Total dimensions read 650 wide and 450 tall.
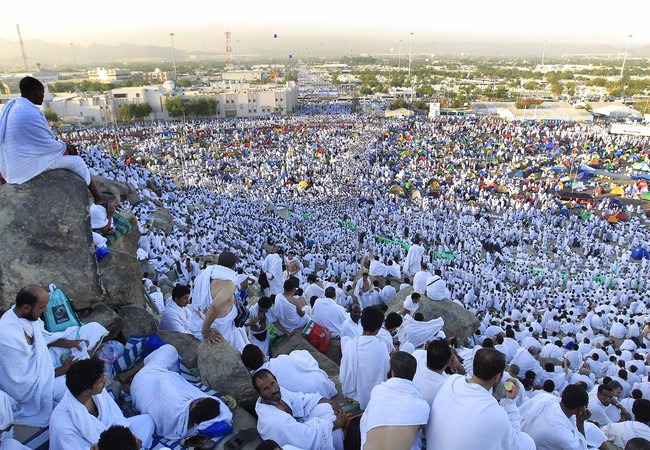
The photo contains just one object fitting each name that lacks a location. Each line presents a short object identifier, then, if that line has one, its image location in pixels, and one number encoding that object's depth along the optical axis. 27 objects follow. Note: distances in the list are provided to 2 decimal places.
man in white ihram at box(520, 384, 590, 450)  2.79
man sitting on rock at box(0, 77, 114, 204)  3.16
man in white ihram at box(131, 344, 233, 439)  2.79
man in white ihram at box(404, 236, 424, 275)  9.03
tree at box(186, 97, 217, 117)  43.88
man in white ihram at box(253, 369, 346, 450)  2.59
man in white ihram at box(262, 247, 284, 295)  6.50
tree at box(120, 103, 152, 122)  41.50
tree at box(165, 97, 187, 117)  43.38
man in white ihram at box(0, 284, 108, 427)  2.57
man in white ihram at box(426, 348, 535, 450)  2.06
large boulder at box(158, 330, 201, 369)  3.65
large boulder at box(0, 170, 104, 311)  3.32
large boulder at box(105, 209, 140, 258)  5.40
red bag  4.57
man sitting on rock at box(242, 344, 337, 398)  3.13
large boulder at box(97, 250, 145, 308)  4.06
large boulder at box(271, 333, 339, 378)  4.15
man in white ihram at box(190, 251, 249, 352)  3.35
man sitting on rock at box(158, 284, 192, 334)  4.13
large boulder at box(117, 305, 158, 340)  3.91
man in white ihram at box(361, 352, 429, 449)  2.16
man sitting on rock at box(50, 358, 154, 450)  2.33
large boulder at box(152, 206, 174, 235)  11.49
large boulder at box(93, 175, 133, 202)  10.57
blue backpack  3.12
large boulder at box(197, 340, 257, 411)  3.18
